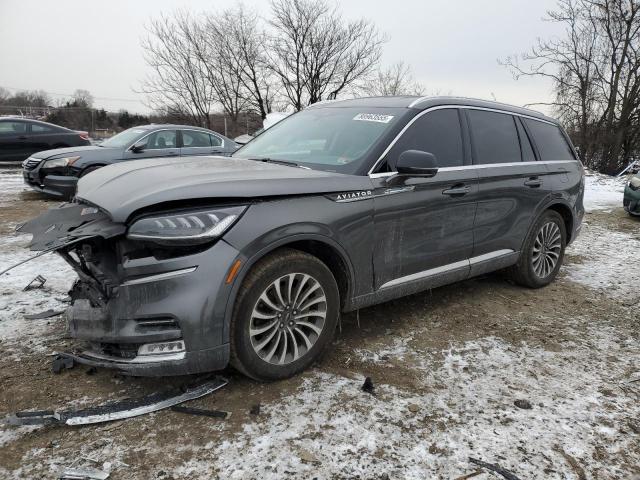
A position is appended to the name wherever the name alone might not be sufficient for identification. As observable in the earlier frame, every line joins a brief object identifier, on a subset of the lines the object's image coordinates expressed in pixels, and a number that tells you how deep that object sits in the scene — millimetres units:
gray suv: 2443
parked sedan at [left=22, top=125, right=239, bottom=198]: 8719
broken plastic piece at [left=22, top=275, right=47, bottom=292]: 4234
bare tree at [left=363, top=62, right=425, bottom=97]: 32906
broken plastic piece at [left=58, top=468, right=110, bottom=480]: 2062
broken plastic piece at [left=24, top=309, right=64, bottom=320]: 3641
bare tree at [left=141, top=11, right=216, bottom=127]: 29766
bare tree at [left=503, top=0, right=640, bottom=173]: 25969
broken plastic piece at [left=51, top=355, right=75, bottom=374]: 2898
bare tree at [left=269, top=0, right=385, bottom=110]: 30312
